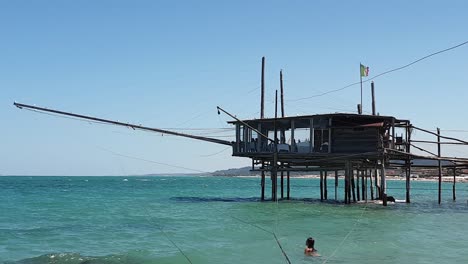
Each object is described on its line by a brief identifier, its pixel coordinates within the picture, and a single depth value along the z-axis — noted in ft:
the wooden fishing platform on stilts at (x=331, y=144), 97.66
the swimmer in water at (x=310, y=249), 51.72
